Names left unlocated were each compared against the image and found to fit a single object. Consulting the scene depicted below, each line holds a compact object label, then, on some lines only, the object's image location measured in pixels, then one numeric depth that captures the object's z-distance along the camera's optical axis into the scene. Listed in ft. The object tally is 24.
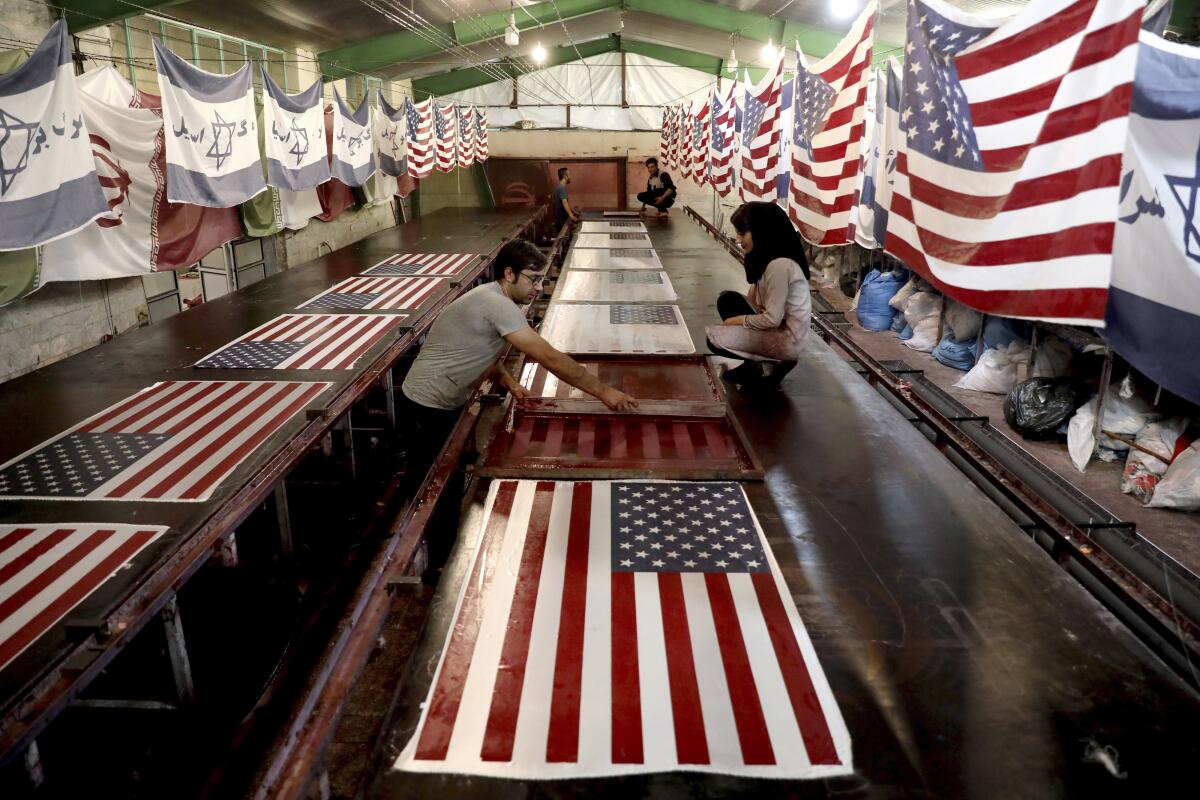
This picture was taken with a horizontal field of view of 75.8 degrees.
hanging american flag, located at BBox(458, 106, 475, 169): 57.49
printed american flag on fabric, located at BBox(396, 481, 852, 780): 6.20
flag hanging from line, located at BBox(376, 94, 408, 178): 43.24
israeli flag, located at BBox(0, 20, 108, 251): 16.51
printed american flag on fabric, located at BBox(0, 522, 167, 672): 8.97
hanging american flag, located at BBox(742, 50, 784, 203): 25.34
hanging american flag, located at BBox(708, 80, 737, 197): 35.22
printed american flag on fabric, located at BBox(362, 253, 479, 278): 32.40
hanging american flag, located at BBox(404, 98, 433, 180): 47.11
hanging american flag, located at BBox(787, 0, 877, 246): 17.42
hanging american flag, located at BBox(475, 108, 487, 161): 65.98
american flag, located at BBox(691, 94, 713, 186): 43.68
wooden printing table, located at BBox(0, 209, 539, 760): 8.05
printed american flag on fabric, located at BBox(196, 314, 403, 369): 19.51
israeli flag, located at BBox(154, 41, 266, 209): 22.39
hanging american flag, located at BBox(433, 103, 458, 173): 51.83
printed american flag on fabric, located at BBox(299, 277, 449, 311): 26.25
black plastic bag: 19.75
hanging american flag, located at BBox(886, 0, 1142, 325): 8.87
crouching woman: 15.85
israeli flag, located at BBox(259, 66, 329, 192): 28.53
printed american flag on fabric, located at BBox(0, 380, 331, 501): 12.53
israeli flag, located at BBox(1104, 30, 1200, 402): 10.61
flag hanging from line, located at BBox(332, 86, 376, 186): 34.91
